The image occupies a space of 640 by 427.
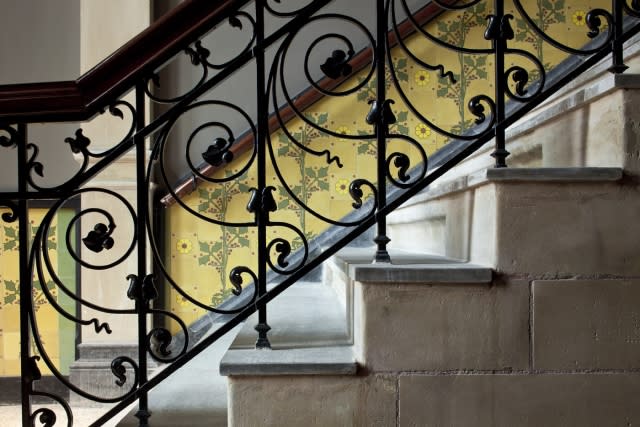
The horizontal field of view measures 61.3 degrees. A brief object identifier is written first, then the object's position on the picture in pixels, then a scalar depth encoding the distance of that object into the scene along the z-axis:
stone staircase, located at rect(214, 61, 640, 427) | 1.10
